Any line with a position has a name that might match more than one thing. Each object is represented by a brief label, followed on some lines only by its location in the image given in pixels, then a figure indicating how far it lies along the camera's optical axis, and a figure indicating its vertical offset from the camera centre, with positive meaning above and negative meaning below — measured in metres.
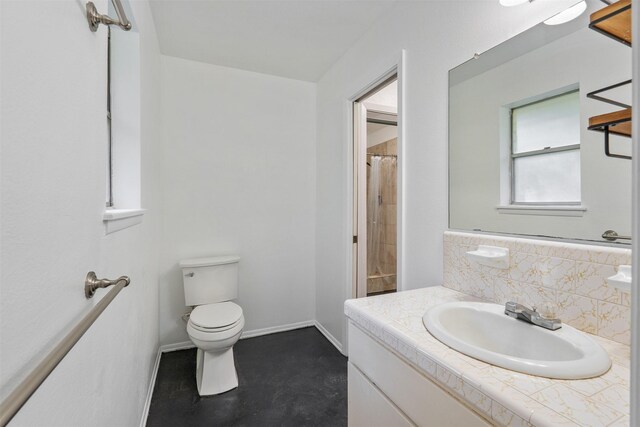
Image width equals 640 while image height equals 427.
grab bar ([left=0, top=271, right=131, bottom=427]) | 0.38 -0.24
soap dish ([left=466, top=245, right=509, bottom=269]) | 1.13 -0.17
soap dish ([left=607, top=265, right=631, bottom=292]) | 0.75 -0.17
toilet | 1.86 -0.69
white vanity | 0.60 -0.39
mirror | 0.89 +0.28
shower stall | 3.50 -0.08
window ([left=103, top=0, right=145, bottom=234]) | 1.42 +0.45
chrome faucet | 0.91 -0.33
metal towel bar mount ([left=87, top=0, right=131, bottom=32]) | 0.79 +0.54
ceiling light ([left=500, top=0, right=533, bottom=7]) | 1.10 +0.78
